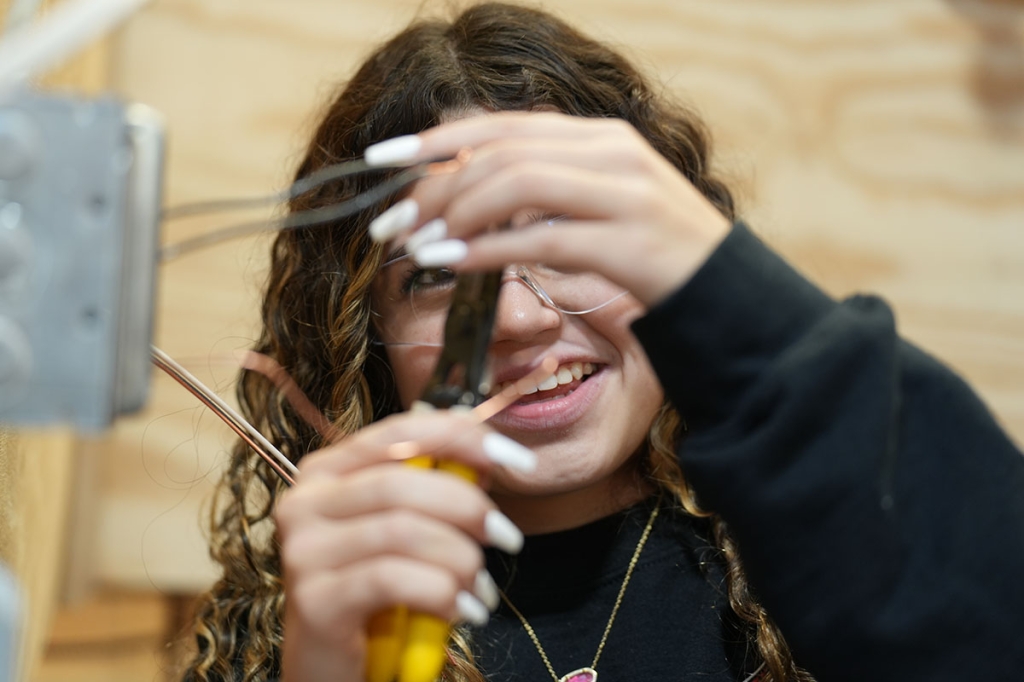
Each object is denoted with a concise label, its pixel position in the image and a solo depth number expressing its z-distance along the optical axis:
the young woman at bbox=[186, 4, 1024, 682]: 1.20
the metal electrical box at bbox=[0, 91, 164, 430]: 1.13
